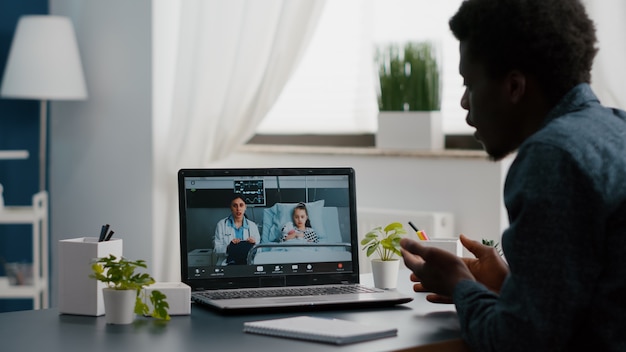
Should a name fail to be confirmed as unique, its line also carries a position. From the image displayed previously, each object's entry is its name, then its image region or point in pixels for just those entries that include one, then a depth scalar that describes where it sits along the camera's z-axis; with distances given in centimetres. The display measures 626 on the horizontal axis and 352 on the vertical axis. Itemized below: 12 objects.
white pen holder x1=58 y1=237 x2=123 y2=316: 182
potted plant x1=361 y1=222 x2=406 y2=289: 215
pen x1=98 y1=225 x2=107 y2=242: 186
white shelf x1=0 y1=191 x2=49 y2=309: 411
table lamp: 409
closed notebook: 160
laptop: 203
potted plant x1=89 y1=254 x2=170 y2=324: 174
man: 137
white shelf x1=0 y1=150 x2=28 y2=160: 424
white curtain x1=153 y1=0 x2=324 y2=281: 380
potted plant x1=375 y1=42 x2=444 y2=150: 363
